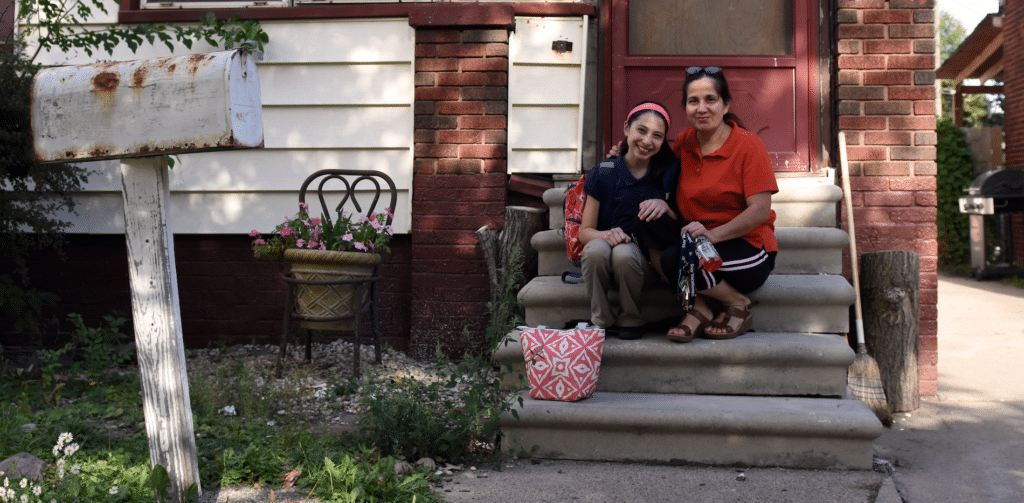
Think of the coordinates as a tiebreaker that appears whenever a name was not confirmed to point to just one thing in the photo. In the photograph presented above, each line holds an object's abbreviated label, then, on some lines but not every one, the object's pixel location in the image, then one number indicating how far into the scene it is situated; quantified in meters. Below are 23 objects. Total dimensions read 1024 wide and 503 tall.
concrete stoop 2.94
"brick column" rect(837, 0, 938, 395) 4.29
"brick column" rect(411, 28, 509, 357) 4.60
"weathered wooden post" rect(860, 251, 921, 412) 3.93
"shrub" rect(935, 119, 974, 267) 11.91
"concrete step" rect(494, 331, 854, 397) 3.23
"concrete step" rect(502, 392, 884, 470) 2.92
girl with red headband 3.28
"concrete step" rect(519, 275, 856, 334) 3.57
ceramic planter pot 4.02
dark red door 4.66
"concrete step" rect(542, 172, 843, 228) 4.16
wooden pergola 13.10
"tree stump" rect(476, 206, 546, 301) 4.41
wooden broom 3.65
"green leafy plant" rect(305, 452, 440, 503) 2.40
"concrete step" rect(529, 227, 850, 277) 3.94
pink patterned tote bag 3.04
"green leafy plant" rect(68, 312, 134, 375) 3.85
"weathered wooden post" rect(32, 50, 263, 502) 1.96
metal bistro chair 4.07
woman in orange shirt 3.24
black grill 9.83
